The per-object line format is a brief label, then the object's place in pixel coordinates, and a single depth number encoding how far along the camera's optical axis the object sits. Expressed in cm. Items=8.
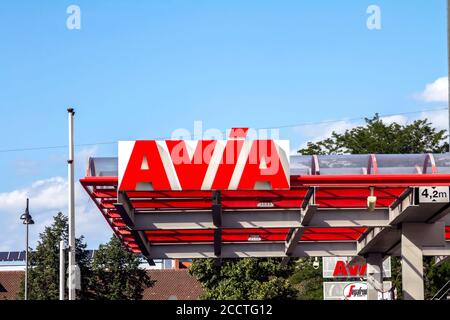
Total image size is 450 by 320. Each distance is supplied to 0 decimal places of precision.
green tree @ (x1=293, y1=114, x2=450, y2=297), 7444
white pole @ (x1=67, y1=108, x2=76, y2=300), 3147
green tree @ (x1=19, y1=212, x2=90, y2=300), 7438
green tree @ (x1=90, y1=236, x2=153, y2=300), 8000
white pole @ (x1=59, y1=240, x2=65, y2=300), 3428
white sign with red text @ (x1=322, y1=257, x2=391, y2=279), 6562
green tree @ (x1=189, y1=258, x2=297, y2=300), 7688
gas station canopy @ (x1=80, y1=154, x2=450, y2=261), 2855
